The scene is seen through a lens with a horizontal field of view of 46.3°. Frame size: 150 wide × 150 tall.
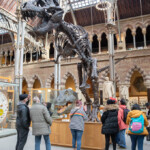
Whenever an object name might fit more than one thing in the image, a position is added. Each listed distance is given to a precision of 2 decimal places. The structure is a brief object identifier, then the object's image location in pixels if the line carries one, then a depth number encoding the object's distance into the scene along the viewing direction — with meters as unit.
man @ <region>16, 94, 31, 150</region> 3.59
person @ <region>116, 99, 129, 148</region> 4.70
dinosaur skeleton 3.71
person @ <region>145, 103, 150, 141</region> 5.36
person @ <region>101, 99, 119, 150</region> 3.69
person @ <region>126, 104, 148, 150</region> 3.44
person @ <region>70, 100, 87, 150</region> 4.07
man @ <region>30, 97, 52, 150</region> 3.56
